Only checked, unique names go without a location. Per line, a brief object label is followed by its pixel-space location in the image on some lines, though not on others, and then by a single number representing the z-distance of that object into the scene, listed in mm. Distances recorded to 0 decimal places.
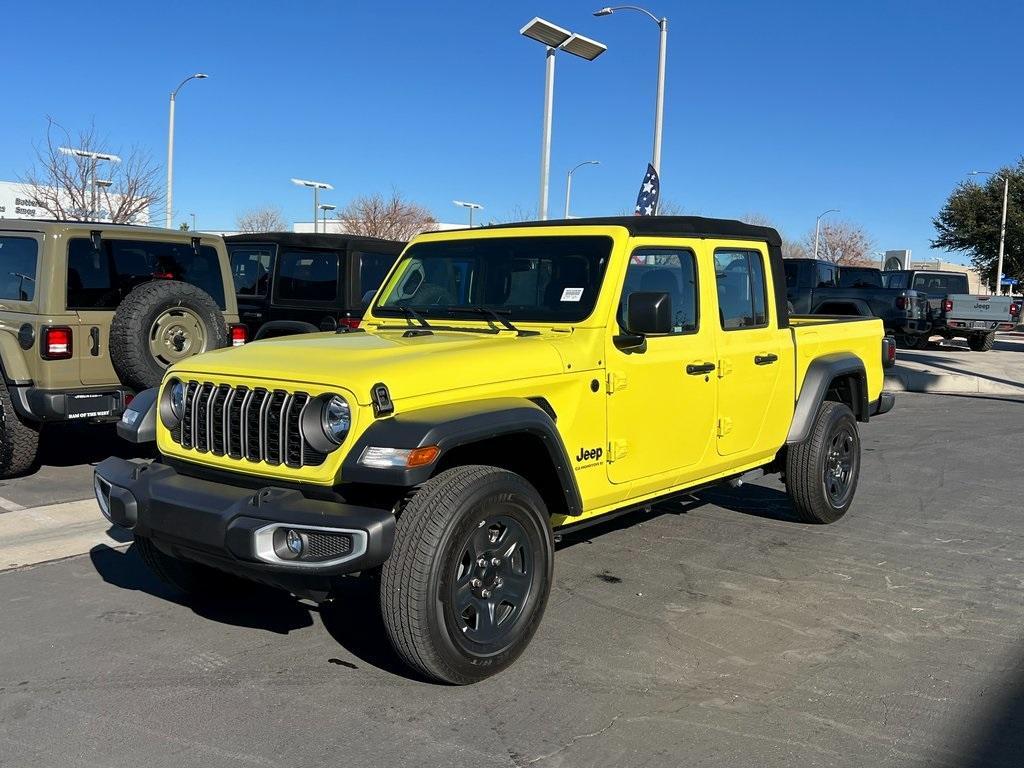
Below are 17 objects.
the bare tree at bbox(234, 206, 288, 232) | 63906
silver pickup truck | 21234
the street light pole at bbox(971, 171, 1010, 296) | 37844
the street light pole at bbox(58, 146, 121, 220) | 22188
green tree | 40625
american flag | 14719
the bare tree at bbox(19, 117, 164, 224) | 22797
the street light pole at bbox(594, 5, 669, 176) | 16922
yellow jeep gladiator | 3545
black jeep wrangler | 10164
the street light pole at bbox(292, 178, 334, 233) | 40250
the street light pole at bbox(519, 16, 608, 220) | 15836
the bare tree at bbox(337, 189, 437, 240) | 53406
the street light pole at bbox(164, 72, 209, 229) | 25266
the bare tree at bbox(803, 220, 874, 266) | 81688
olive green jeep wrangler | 7074
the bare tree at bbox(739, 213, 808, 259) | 75525
